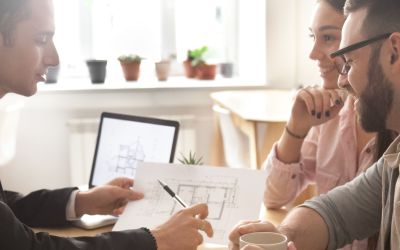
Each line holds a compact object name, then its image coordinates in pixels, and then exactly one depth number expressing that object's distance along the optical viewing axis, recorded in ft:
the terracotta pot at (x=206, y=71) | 12.52
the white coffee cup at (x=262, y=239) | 3.52
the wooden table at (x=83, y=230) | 5.03
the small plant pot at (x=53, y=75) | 11.95
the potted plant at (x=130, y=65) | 12.09
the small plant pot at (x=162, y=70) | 12.30
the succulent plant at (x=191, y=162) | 5.56
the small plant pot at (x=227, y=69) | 13.01
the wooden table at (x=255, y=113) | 8.34
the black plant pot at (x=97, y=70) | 11.88
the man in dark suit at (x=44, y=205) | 3.82
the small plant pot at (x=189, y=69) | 12.69
